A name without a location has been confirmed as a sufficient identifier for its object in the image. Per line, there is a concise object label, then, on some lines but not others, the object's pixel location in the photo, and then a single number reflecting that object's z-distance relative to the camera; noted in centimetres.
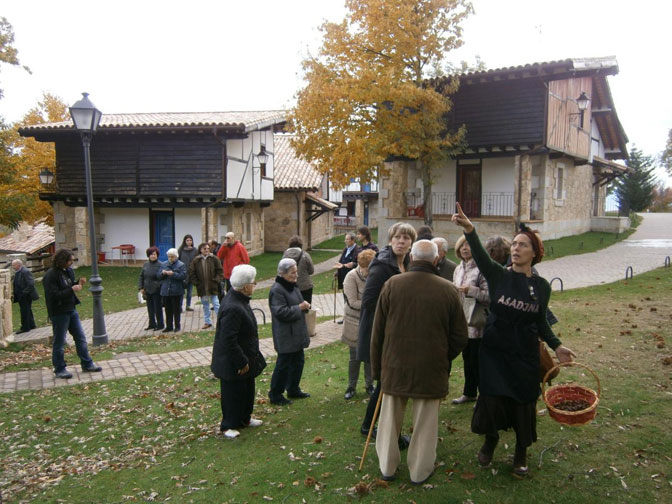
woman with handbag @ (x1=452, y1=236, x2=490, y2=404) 521
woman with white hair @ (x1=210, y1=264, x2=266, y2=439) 522
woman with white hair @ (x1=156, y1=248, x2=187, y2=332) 1079
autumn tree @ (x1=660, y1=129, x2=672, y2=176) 4422
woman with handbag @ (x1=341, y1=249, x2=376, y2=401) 591
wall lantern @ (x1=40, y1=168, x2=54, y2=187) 2264
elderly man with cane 386
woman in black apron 393
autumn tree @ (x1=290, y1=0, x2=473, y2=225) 1700
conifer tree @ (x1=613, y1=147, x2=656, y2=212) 3672
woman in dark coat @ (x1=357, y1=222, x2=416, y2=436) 475
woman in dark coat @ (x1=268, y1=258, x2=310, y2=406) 598
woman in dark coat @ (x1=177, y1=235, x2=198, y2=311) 1229
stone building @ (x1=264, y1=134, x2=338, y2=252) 2842
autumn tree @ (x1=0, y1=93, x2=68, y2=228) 1848
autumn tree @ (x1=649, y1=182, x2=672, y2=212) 5401
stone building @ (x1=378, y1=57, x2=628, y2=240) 1952
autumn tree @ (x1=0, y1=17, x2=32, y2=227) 1789
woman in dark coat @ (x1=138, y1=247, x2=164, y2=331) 1097
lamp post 1007
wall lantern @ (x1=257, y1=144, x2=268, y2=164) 2416
